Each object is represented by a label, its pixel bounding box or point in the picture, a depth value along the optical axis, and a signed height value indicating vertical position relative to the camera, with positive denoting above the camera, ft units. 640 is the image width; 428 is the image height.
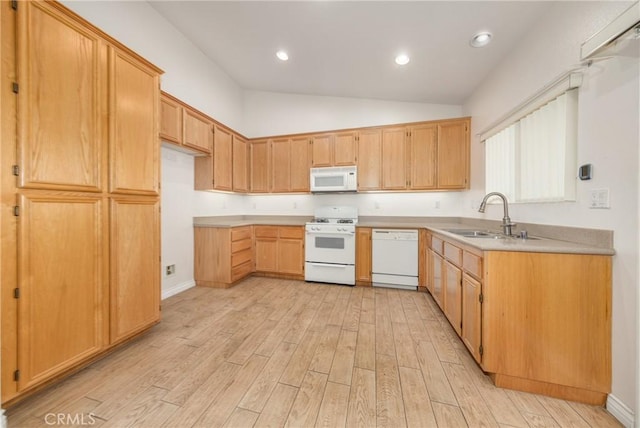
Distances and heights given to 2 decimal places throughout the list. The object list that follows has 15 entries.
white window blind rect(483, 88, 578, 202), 5.30 +1.68
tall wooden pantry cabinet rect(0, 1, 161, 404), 4.10 +0.41
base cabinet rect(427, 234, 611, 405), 4.41 -2.21
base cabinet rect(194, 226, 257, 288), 10.80 -2.08
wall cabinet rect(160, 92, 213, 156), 8.45 +3.42
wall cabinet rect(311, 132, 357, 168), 12.39 +3.45
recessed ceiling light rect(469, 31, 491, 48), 6.75 +5.20
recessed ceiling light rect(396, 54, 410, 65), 8.34 +5.64
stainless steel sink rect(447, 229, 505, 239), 7.08 -0.69
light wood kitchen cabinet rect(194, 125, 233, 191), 10.82 +2.22
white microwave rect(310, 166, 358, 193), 12.21 +1.80
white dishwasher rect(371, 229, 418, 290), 10.62 -2.13
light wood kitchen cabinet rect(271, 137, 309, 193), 13.04 +2.72
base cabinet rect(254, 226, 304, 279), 12.20 -2.02
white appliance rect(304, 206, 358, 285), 11.36 -1.98
